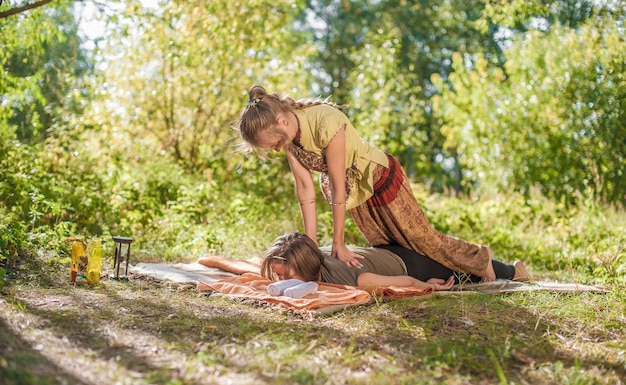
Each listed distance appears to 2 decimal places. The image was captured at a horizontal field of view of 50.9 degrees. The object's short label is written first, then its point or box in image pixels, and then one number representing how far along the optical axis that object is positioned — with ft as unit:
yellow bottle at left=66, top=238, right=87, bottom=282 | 12.87
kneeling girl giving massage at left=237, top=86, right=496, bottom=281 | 12.38
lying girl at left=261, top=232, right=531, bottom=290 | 12.87
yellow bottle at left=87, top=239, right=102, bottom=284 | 12.94
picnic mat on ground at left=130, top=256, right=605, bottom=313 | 11.73
